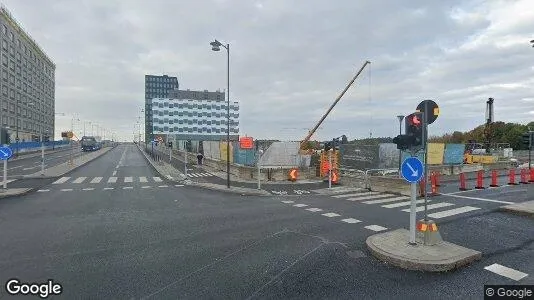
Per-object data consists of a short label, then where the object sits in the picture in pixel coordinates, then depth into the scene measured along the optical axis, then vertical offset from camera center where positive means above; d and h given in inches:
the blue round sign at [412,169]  298.0 -21.0
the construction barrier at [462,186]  729.9 -85.9
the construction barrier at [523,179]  846.0 -80.9
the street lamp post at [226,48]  757.3 +213.2
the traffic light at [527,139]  839.6 +18.2
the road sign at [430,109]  299.0 +31.5
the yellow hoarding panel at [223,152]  1240.2 -30.6
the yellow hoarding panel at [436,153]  1027.3 -22.8
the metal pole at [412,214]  297.9 -60.7
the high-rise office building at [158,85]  6998.0 +1185.3
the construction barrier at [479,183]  748.6 -80.8
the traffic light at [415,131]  295.0 +12.4
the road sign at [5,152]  692.7 -21.6
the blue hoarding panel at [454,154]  1079.0 -26.6
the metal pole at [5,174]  687.0 -66.2
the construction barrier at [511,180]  826.5 -81.6
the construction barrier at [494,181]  789.4 -80.7
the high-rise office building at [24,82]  2837.1 +590.1
